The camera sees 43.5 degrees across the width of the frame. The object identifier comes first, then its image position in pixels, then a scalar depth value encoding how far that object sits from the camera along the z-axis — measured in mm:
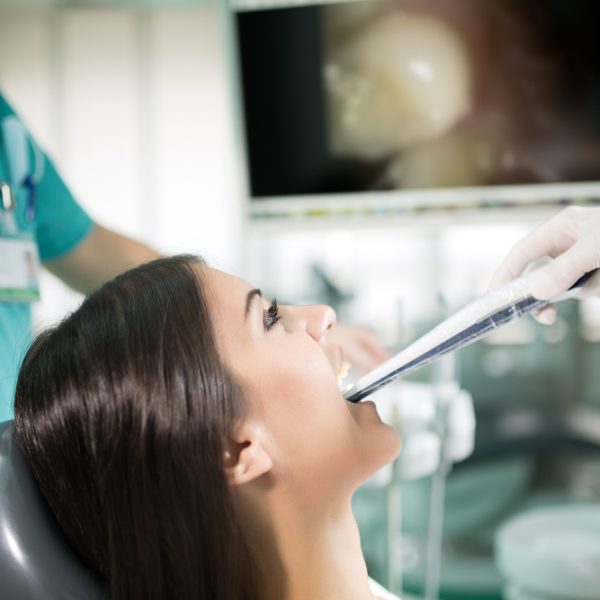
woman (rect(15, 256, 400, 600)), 965
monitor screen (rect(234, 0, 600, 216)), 2146
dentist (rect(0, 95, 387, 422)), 1384
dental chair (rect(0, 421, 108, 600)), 928
